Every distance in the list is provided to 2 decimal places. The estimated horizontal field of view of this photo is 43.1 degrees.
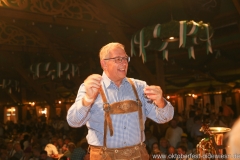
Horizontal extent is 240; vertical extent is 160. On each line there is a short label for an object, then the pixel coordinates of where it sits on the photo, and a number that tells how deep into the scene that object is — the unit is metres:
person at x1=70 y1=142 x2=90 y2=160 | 5.55
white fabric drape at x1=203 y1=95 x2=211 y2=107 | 14.04
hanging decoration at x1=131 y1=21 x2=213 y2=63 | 3.91
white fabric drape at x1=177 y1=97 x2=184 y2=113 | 15.54
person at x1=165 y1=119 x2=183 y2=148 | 6.72
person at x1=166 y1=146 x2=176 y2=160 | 5.27
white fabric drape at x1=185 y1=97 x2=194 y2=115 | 14.92
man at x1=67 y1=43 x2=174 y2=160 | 1.48
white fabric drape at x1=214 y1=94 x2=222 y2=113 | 13.56
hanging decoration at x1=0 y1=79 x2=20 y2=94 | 10.89
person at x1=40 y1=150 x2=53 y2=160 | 5.99
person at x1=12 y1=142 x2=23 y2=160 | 7.07
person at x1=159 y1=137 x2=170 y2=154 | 6.01
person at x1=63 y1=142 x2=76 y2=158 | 6.51
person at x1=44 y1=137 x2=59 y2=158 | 7.31
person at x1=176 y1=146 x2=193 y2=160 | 5.05
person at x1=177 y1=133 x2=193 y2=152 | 6.01
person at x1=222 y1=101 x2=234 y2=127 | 8.34
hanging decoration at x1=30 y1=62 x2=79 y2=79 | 7.44
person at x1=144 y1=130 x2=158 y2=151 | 6.75
